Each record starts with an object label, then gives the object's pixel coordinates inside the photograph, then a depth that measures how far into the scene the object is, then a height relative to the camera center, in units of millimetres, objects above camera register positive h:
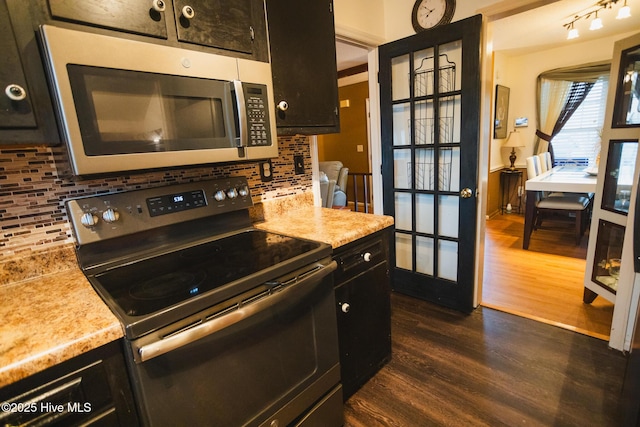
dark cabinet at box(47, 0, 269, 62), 856 +437
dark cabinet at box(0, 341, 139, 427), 640 -509
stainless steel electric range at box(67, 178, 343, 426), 802 -430
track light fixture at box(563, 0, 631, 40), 2934 +1240
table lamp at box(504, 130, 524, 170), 4930 -51
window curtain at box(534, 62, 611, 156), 4508 +587
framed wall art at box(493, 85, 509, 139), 4805 +397
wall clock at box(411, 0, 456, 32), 2059 +881
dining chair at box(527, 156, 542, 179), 3968 -403
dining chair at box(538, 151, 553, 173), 4477 -400
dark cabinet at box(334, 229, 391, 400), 1403 -784
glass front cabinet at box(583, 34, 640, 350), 1730 -438
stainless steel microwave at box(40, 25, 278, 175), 824 +176
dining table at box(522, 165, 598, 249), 3135 -525
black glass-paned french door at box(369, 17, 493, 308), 1983 -19
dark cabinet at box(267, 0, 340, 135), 1316 +386
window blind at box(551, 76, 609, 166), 4523 +7
